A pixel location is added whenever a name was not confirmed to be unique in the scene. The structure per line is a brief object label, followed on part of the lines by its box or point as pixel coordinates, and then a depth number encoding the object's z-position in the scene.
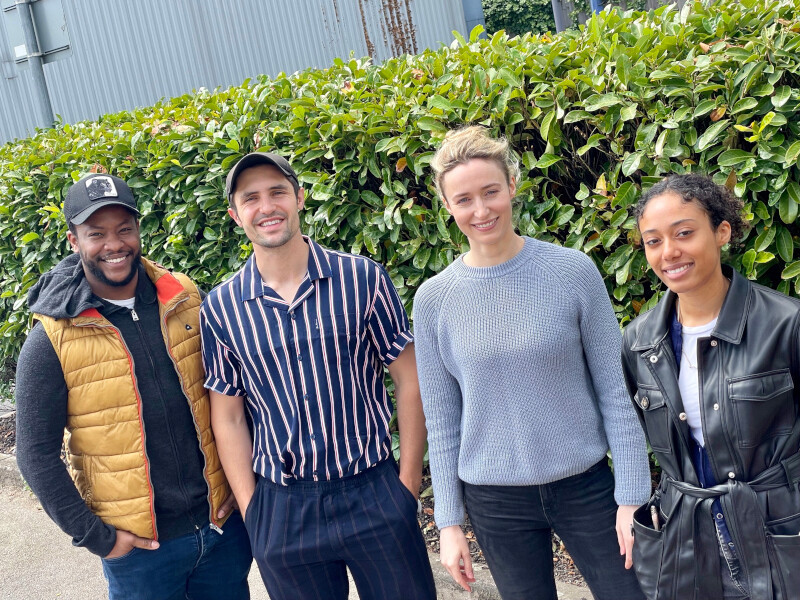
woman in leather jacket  1.97
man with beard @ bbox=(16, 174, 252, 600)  2.61
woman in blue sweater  2.33
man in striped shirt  2.61
